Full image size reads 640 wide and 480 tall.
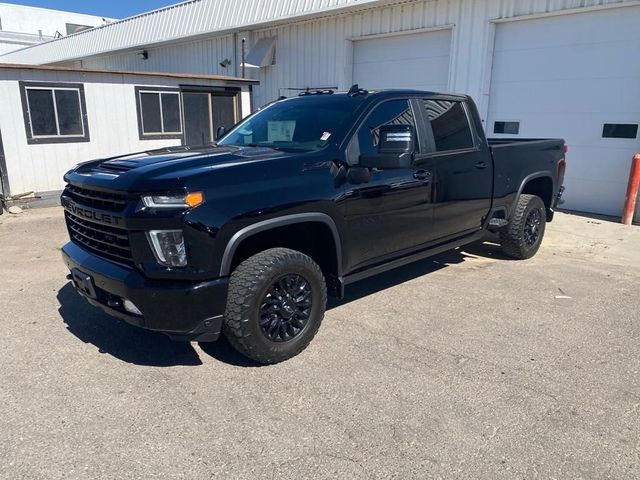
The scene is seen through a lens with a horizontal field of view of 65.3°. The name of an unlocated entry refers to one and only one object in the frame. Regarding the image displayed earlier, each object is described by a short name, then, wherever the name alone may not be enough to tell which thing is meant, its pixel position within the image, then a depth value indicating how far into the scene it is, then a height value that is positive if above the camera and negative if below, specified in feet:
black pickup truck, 10.05 -2.26
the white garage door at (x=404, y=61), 35.70 +3.98
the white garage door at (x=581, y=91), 28.04 +1.49
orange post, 26.71 -4.00
